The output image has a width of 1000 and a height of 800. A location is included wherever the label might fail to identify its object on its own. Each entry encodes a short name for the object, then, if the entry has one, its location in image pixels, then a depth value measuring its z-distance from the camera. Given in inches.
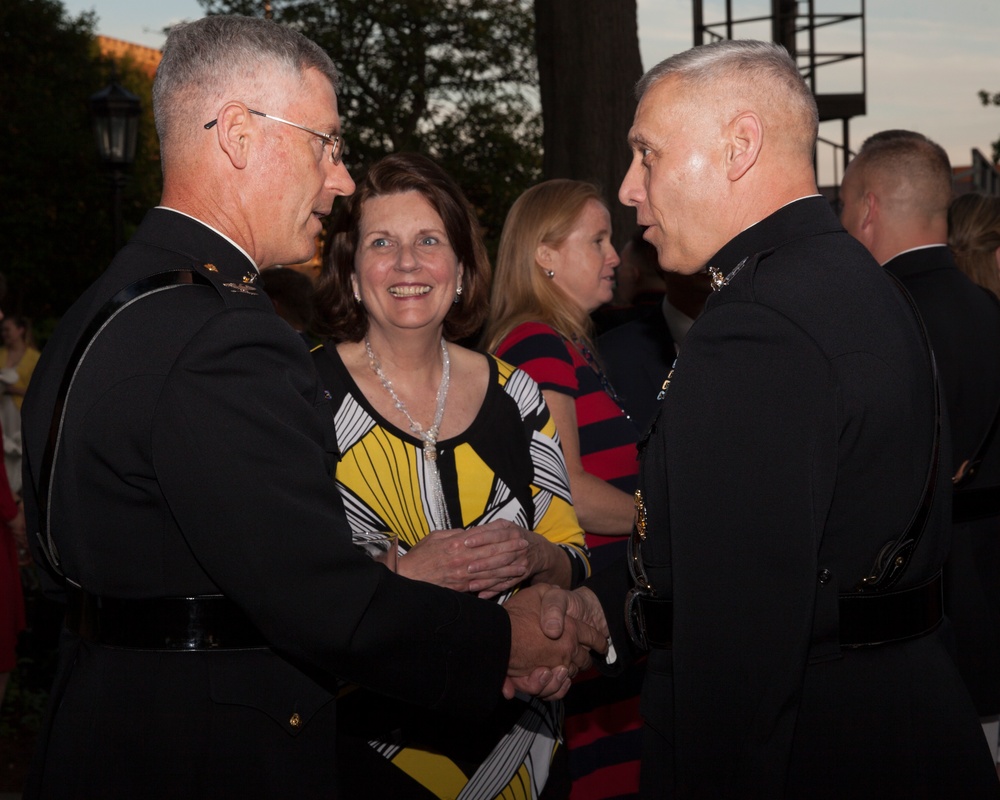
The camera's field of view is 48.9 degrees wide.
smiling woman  115.6
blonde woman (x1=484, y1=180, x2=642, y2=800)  156.8
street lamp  402.3
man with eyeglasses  76.3
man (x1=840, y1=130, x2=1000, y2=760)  161.9
